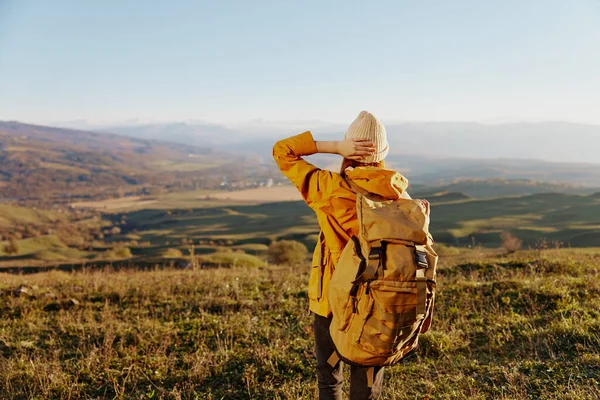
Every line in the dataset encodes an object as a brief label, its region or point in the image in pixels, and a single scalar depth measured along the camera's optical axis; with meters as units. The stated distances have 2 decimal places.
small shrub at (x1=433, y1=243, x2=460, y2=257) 40.84
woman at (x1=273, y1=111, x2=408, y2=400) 2.87
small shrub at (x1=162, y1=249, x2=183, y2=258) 51.01
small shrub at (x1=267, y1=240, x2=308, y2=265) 45.66
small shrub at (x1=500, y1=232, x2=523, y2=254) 41.89
